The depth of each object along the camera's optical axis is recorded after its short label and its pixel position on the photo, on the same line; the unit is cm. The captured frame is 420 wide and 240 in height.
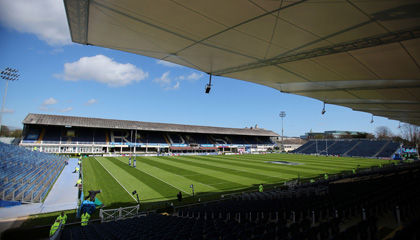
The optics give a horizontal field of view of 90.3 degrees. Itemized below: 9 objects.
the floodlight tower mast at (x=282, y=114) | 7269
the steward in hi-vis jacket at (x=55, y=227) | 829
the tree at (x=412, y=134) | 6177
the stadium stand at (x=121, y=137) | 4512
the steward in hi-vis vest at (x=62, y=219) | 892
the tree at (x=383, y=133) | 10022
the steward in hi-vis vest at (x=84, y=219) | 1019
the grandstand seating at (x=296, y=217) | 489
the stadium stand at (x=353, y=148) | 5314
